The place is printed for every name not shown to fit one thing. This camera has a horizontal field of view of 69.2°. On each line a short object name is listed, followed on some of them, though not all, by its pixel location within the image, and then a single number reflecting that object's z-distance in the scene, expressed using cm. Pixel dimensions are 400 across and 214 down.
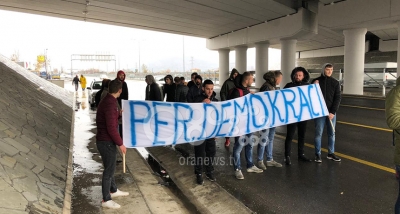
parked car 1762
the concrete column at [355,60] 2080
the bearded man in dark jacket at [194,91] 656
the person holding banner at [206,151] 527
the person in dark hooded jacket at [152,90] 828
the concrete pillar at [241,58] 3551
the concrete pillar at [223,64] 3938
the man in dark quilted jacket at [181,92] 869
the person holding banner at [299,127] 616
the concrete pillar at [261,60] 3155
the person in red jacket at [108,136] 414
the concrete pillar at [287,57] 2762
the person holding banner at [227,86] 809
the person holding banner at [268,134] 586
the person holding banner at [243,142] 551
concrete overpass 1971
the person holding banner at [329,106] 615
